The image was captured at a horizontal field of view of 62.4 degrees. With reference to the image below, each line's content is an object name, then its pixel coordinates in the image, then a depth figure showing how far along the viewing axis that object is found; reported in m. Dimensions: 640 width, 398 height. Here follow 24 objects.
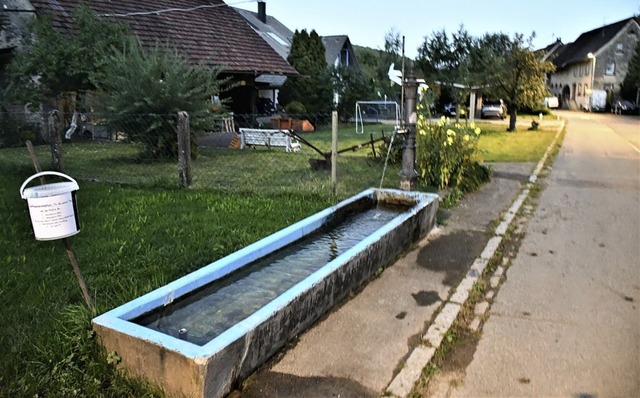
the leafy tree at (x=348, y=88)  28.19
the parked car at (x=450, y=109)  34.94
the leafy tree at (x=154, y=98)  12.09
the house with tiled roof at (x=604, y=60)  56.00
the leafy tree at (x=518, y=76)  24.70
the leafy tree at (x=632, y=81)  47.66
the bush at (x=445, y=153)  9.08
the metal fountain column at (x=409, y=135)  7.68
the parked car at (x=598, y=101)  50.81
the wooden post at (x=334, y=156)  7.85
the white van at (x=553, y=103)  55.43
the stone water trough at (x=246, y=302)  2.91
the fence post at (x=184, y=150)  8.60
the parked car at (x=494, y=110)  37.88
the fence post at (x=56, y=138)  9.38
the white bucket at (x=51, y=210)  3.23
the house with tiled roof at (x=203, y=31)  18.95
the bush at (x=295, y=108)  26.61
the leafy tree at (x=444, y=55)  39.94
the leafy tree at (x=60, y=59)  15.05
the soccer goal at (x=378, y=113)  30.81
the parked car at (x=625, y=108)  44.53
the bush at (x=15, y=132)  15.01
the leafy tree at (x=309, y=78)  28.34
